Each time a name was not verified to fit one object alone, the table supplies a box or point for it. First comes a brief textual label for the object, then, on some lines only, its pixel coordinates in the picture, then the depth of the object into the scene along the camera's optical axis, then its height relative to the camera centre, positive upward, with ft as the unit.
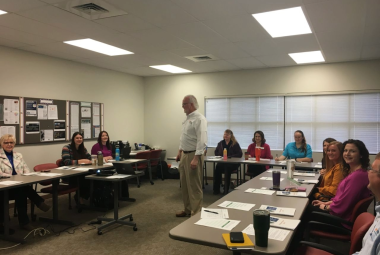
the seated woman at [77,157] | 14.85 -1.78
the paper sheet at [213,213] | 6.40 -2.06
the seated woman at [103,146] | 16.90 -1.33
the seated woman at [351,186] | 7.78 -1.70
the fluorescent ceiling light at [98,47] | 14.79 +4.23
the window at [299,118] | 19.33 +0.45
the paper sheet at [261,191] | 8.70 -2.08
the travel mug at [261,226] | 4.68 -1.68
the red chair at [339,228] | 7.44 -2.75
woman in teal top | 16.78 -1.49
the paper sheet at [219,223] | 5.80 -2.06
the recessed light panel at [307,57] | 17.21 +4.25
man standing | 12.39 -1.15
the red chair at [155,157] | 21.64 -2.58
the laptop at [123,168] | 12.43 -1.92
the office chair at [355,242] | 5.47 -2.30
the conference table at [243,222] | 4.93 -2.07
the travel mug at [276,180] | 9.32 -1.81
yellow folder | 4.76 -2.03
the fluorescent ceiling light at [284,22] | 10.92 +4.21
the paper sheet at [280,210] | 6.64 -2.06
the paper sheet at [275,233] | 5.19 -2.04
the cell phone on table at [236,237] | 4.93 -1.98
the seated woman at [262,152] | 18.17 -1.78
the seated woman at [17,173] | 12.04 -2.17
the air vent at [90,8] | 10.12 +4.16
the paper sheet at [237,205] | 7.07 -2.07
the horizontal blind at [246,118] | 21.80 +0.47
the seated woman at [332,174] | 9.57 -1.70
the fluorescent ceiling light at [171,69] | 21.36 +4.29
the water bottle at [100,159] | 14.44 -1.78
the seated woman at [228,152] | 18.79 -1.87
